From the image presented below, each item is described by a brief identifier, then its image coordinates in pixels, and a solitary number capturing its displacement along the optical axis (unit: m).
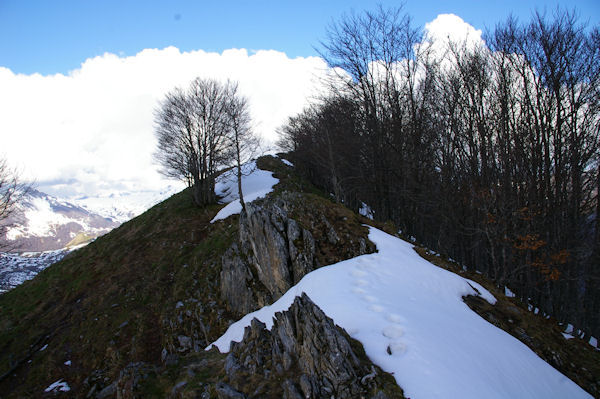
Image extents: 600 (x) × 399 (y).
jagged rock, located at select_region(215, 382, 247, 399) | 5.06
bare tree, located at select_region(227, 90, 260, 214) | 21.86
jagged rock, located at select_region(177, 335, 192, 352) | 12.41
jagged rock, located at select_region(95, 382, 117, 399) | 9.11
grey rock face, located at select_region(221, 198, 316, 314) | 10.98
